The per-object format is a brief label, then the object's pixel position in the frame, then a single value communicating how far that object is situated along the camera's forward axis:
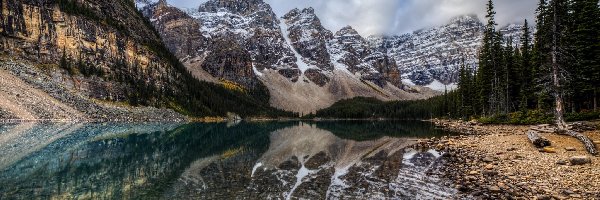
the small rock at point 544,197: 15.86
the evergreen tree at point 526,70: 66.53
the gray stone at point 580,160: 21.31
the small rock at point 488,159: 27.25
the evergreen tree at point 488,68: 71.38
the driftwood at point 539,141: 30.00
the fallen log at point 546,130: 37.24
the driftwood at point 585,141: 24.27
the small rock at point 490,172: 22.43
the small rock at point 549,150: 27.29
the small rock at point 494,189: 18.31
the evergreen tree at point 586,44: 47.19
